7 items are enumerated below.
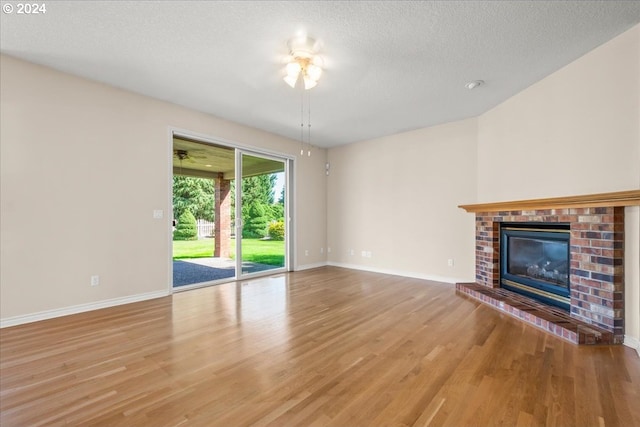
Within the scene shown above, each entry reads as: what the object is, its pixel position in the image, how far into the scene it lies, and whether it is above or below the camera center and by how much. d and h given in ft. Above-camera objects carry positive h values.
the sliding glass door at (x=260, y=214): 16.41 -0.06
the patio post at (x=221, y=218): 21.66 -0.41
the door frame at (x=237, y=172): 13.14 +2.18
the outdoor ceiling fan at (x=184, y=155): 18.65 +3.95
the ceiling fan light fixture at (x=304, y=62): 8.35 +4.90
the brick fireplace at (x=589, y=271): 7.91 -1.71
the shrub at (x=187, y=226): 20.57 -1.03
